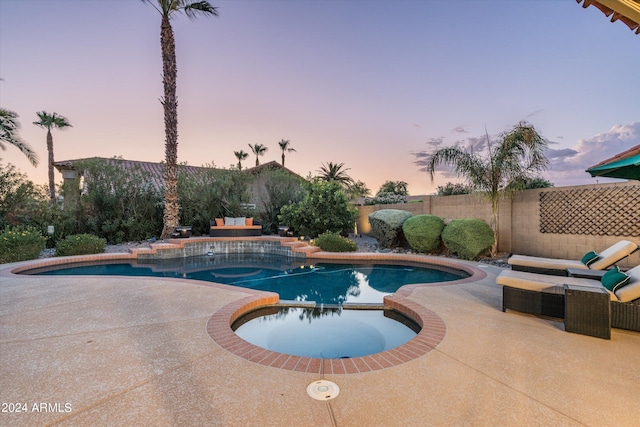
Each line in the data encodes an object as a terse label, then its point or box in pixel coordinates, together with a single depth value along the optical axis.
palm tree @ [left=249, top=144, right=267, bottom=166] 39.19
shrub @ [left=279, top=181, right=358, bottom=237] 13.70
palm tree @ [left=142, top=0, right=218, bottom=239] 12.41
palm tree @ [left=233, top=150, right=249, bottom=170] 39.03
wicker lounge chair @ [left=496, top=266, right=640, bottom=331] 3.44
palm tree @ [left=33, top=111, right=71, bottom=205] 21.31
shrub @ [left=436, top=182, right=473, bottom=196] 15.56
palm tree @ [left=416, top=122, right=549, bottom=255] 8.55
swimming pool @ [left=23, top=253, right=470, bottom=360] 3.93
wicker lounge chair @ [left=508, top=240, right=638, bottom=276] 4.86
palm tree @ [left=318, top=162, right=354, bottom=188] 28.70
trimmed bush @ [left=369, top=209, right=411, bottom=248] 11.70
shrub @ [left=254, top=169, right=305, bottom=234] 17.66
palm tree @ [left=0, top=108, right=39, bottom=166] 11.52
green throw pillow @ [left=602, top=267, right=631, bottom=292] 3.62
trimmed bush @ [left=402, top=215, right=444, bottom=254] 10.20
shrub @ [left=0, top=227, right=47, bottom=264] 8.77
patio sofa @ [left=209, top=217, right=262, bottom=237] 13.70
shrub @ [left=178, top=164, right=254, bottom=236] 15.45
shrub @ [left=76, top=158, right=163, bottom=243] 13.27
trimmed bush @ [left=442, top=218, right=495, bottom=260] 9.09
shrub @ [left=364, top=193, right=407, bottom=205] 24.31
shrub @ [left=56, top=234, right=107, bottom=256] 10.05
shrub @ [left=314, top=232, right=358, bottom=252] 11.22
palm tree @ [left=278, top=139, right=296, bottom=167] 38.56
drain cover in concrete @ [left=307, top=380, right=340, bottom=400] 2.26
